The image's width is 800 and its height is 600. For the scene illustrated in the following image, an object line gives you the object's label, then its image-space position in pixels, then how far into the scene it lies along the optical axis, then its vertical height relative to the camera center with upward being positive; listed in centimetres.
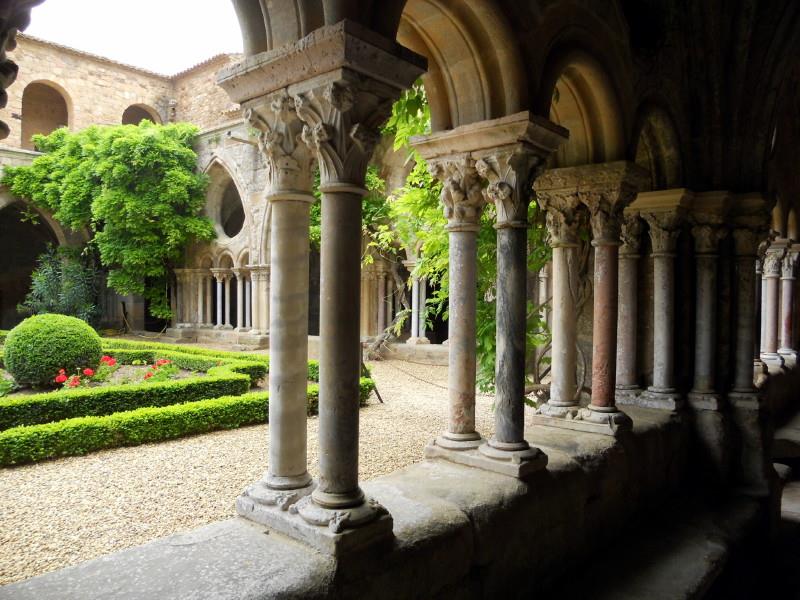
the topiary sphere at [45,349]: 836 -82
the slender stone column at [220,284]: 1619 +25
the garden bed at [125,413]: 559 -133
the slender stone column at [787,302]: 866 -11
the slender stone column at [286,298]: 234 -2
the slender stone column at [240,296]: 1549 -8
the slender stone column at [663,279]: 486 +13
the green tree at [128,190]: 1573 +279
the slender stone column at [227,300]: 1616 -19
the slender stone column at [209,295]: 1672 -5
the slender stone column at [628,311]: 482 -14
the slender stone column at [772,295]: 848 -1
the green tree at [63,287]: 1612 +16
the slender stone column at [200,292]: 1675 +3
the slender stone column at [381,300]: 1388 -15
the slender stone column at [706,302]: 514 -7
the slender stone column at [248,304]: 1544 -29
